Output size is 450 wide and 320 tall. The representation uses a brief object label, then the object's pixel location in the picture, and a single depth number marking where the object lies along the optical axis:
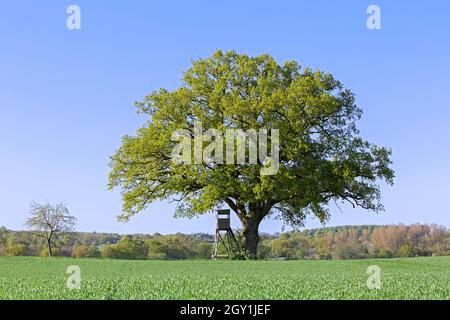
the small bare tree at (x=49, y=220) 39.72
